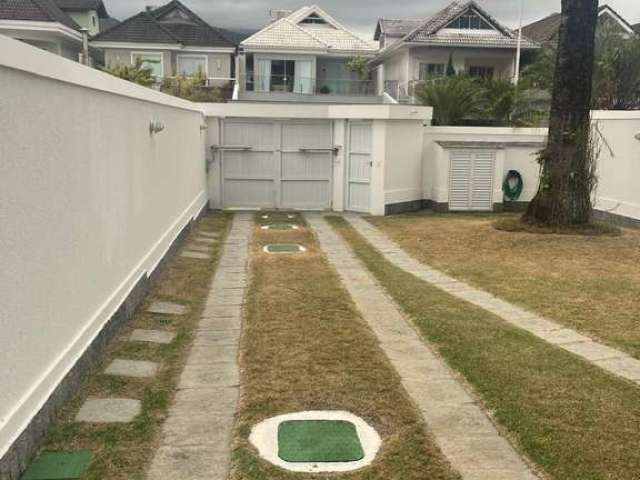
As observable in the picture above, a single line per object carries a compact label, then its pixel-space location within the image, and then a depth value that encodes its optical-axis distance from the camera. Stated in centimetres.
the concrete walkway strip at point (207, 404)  383
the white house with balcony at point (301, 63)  3694
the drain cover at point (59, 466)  365
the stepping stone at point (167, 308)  719
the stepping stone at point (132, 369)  522
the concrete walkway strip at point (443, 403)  384
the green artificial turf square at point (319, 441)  394
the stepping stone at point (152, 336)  614
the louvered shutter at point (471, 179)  1691
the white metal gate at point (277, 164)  1705
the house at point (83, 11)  3809
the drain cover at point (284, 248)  1118
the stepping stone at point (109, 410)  438
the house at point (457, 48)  3384
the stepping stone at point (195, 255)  1052
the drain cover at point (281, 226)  1402
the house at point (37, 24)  3041
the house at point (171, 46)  3466
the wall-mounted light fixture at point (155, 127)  852
